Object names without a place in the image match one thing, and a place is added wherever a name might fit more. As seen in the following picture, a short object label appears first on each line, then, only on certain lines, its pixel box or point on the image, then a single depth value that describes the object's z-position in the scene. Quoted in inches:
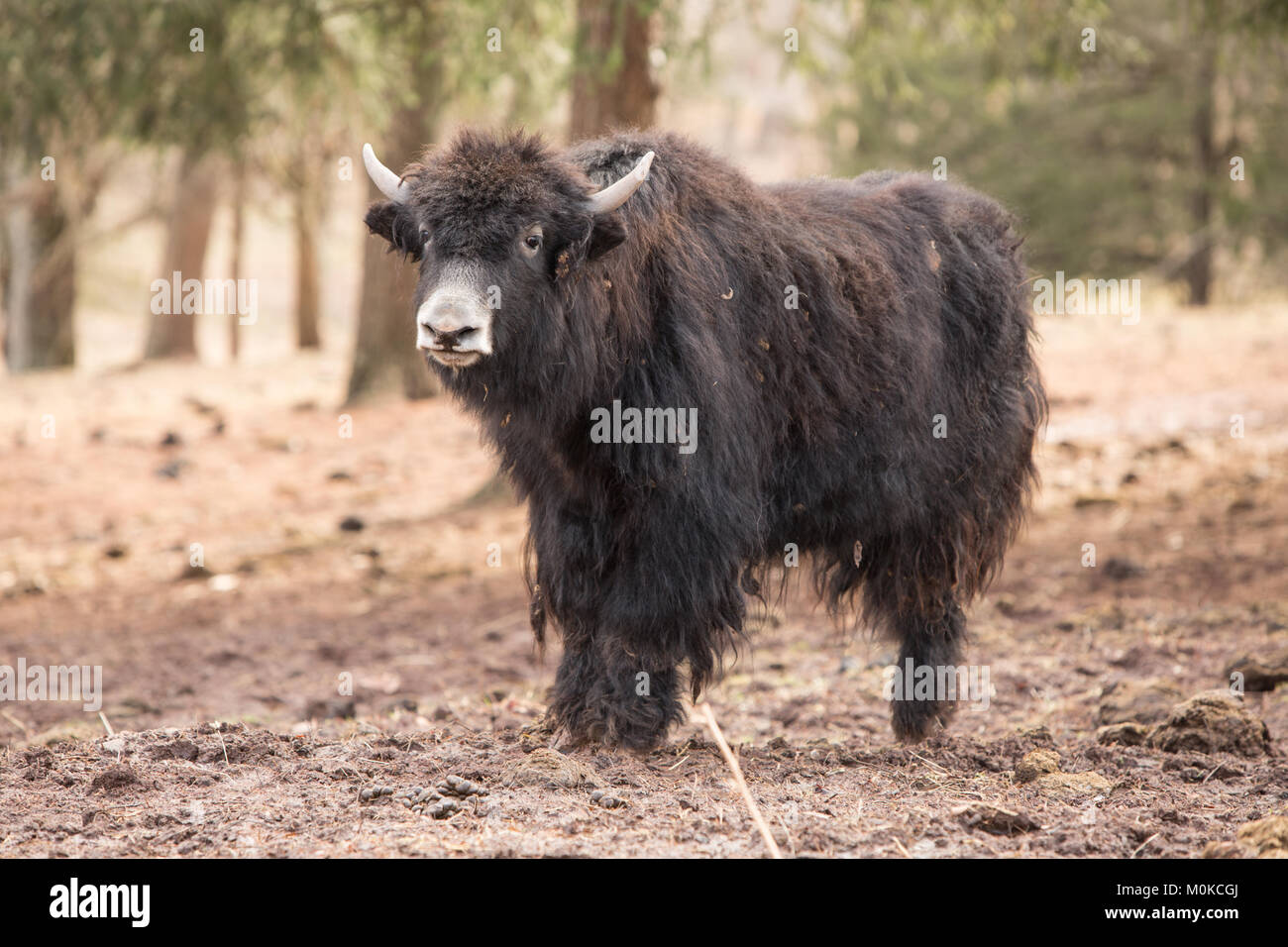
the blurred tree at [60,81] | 354.6
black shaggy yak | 171.6
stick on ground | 136.3
